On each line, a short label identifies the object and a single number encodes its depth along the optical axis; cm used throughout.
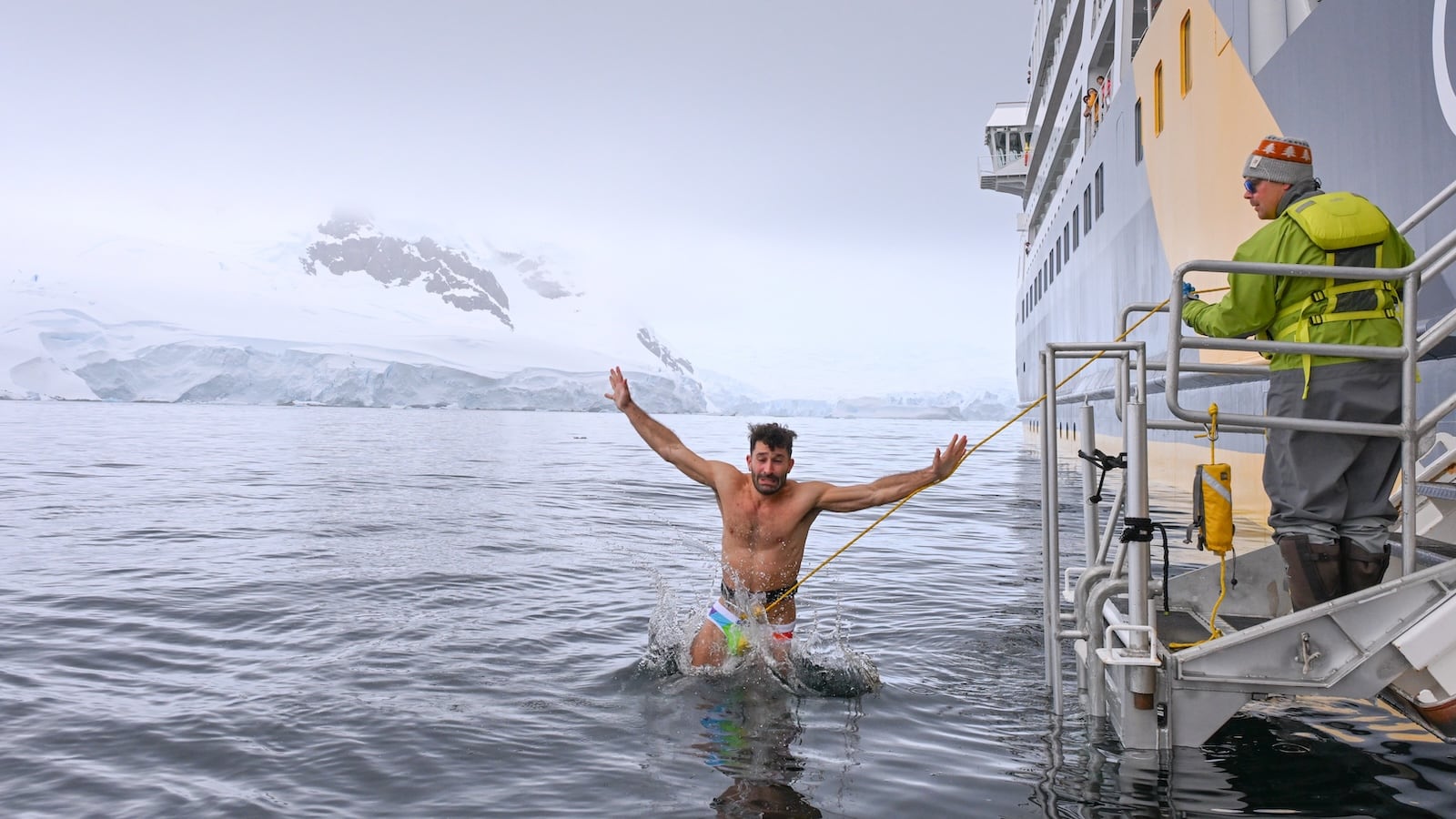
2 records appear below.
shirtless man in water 609
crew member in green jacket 403
